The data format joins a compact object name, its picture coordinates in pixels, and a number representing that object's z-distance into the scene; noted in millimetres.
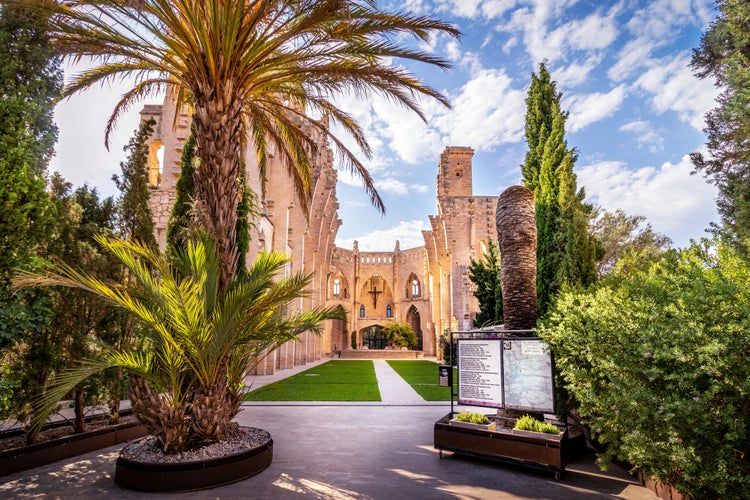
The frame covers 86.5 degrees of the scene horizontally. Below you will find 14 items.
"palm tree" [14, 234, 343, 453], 4605
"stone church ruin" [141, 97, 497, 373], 16348
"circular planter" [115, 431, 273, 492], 4348
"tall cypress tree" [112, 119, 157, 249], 6965
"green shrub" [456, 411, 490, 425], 5629
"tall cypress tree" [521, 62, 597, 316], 7918
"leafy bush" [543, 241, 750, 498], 3016
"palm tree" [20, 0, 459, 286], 5348
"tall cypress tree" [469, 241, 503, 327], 15711
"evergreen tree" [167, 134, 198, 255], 8367
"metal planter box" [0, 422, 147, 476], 4816
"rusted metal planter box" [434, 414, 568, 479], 4727
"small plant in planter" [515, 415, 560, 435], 5008
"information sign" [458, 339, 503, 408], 5883
